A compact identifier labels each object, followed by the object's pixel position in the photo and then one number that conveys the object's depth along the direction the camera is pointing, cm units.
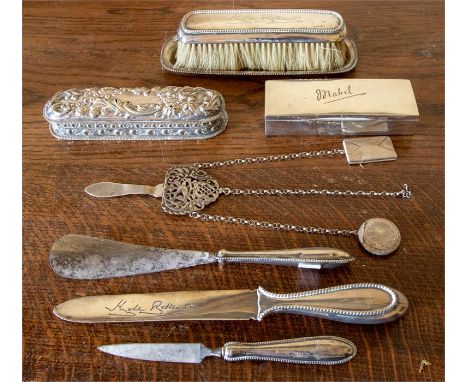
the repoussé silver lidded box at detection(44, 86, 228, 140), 44
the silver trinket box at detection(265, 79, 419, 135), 44
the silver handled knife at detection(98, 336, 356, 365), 35
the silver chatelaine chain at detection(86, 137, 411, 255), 40
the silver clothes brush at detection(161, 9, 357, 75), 47
